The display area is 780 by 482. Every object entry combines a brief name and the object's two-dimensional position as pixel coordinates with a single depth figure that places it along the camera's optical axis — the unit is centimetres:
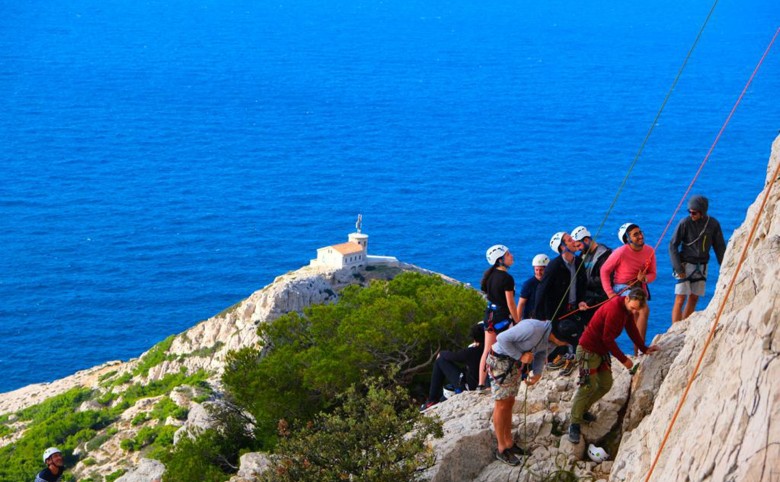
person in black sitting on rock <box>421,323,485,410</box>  1803
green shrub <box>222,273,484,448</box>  2322
